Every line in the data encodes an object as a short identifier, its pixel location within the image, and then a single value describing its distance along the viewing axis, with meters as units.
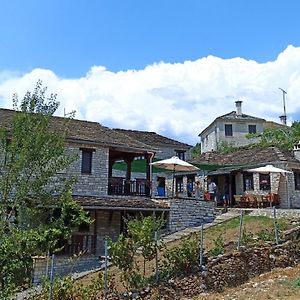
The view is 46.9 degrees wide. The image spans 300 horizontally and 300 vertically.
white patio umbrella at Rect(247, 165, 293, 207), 20.24
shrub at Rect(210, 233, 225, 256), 12.10
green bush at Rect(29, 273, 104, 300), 9.09
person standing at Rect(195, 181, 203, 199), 26.15
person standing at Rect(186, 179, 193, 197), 27.06
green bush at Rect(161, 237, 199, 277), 11.18
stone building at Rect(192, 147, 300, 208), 22.95
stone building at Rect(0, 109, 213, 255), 16.56
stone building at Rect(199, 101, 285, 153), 40.96
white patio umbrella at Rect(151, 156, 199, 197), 18.96
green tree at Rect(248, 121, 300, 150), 34.61
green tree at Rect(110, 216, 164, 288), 10.31
